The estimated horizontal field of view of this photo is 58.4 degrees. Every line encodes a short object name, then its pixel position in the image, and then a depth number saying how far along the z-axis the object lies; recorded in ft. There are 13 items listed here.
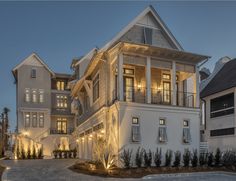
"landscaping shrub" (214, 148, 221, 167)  42.41
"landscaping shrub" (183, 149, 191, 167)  40.71
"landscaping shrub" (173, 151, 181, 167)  40.06
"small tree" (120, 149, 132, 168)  37.59
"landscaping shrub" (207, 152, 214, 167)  42.05
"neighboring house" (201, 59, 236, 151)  55.56
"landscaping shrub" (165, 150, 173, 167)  40.09
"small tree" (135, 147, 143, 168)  38.10
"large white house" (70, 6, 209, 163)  41.21
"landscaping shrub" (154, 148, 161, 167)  39.48
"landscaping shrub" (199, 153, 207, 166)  41.58
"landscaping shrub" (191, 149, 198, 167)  40.77
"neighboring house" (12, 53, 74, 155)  82.79
